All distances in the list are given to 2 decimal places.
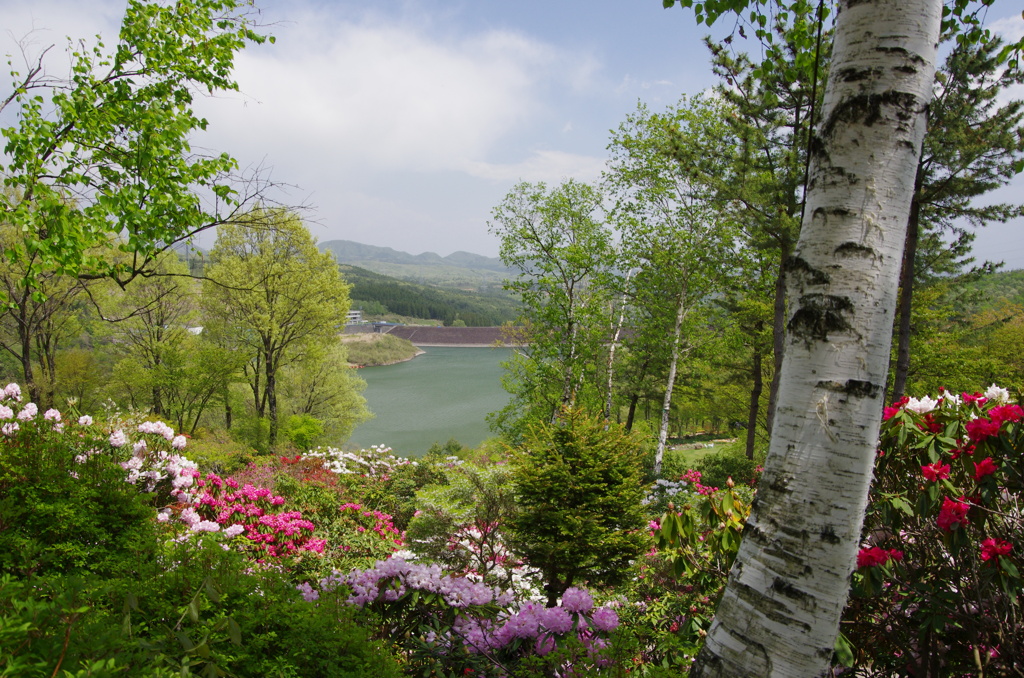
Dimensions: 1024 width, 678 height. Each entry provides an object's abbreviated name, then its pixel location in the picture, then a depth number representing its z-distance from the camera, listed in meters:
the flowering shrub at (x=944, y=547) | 1.90
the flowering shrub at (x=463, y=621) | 2.18
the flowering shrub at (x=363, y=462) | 9.94
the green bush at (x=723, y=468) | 11.23
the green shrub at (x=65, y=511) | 1.83
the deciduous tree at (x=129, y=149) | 3.04
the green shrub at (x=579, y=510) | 3.81
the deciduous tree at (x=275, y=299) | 15.66
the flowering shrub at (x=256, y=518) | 5.02
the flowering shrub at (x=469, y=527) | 4.57
